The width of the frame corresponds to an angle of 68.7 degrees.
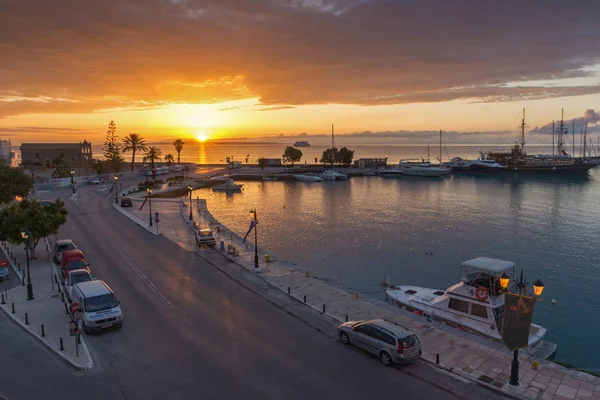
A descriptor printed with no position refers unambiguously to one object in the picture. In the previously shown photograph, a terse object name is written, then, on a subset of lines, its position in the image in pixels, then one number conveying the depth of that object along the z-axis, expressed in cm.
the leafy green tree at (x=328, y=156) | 16230
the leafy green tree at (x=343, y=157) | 16912
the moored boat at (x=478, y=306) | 2411
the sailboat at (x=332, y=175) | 13400
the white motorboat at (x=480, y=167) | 16538
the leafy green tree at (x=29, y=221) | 3117
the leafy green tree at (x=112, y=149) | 12908
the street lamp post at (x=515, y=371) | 1606
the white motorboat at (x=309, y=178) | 13100
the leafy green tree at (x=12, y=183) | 4144
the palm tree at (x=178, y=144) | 16612
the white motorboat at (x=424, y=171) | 14975
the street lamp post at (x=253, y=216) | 3588
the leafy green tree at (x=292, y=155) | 17062
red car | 2838
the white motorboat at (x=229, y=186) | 10394
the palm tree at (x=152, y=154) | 12291
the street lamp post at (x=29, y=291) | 2452
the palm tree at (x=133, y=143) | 13100
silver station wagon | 1755
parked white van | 2029
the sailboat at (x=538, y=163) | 16275
